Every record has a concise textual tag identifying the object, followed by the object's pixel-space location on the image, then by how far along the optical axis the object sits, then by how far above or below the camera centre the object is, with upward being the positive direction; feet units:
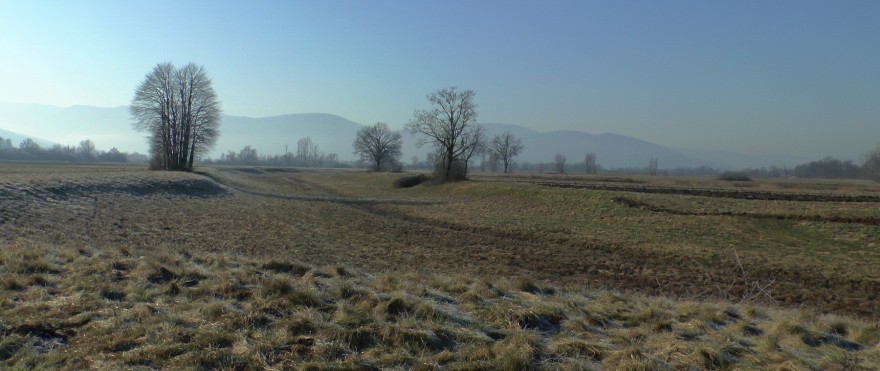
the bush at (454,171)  179.93 -0.88
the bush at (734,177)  271.55 -1.62
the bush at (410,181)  188.55 -4.93
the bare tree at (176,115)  184.75 +19.12
